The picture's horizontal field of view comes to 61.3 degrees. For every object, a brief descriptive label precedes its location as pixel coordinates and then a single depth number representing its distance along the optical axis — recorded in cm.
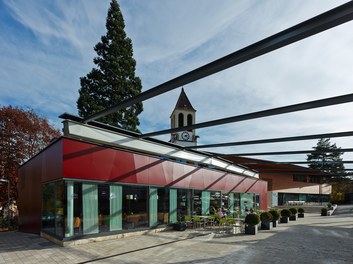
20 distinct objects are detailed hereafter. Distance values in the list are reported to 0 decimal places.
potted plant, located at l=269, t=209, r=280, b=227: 1712
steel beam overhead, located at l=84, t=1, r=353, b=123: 508
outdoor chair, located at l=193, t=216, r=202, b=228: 1507
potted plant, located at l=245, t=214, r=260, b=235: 1373
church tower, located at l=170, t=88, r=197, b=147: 4062
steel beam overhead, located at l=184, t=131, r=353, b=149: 1187
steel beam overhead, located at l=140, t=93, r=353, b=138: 835
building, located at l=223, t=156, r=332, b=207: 4303
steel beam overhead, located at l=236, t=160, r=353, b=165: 1909
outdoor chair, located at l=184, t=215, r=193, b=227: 1495
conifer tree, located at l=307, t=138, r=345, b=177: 6289
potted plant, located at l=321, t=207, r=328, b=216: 2983
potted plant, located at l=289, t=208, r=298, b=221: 2311
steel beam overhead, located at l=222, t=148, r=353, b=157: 1677
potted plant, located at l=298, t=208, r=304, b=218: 2755
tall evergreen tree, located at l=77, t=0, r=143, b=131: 2833
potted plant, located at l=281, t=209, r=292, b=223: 2061
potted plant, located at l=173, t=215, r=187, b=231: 1428
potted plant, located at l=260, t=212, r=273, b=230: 1593
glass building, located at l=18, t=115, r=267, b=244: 1064
